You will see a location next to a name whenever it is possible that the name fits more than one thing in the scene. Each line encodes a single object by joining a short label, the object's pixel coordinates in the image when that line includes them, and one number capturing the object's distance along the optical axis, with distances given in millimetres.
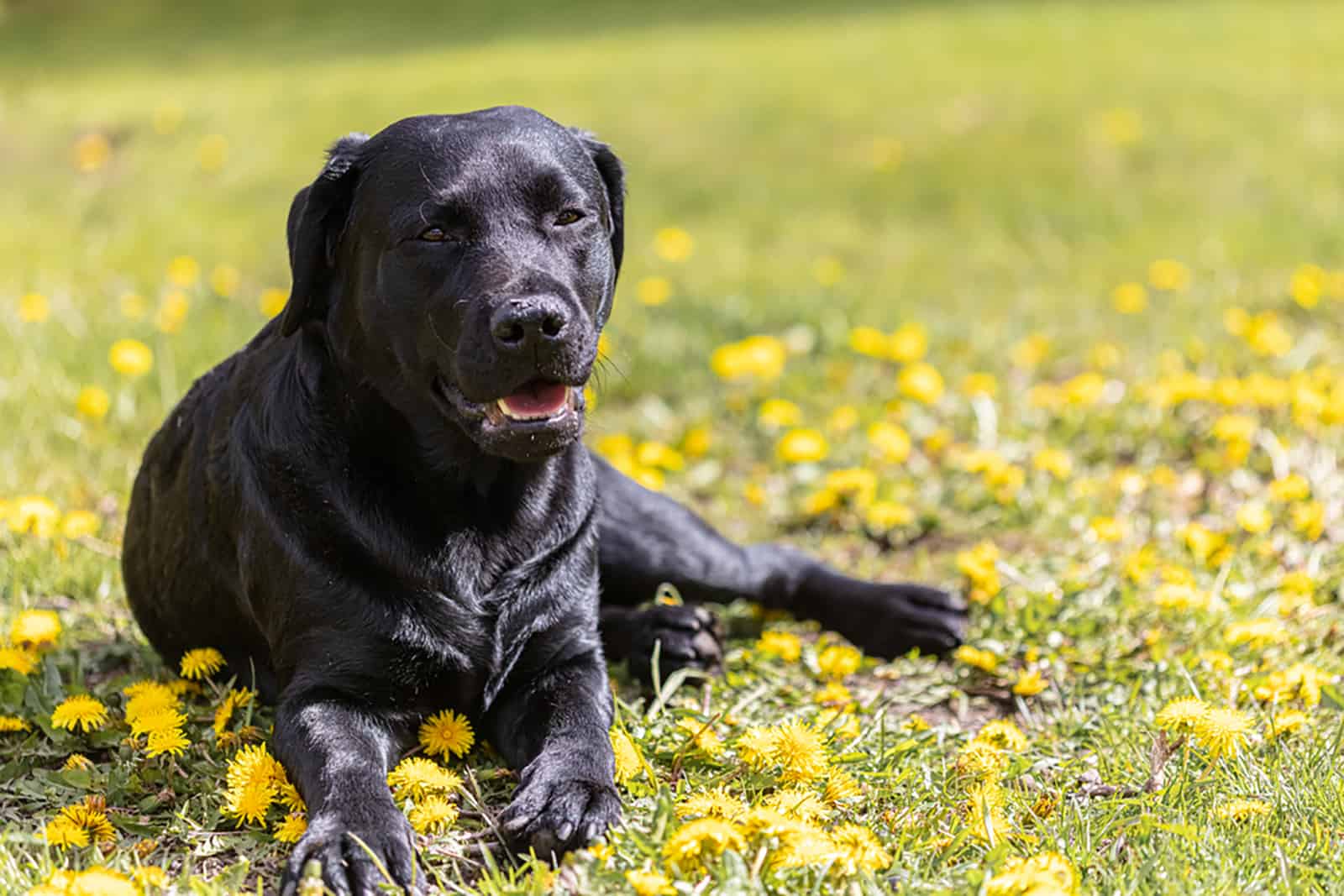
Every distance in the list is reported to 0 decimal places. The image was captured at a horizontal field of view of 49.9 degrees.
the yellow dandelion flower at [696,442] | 5203
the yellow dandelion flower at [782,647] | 3416
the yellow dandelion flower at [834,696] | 3242
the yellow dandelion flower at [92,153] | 8820
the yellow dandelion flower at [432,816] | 2562
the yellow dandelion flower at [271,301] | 5555
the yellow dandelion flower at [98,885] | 2051
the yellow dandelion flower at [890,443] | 4625
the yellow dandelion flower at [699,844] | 2189
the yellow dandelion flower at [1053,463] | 4430
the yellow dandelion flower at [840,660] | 3314
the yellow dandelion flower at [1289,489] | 4031
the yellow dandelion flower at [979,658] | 3385
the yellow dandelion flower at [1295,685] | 2967
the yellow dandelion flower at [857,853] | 2234
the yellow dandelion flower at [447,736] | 2809
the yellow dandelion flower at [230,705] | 2920
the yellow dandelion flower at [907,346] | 5383
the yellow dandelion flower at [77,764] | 2827
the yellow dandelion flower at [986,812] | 2477
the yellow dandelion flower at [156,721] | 2727
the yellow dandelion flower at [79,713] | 2822
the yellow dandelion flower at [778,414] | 5000
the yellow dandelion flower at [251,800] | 2562
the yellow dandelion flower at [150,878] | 2236
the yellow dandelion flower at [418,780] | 2619
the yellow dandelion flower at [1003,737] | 2869
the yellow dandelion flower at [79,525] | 3865
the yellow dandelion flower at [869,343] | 5328
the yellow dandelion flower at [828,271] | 7020
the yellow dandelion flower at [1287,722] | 2838
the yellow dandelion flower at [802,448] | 4492
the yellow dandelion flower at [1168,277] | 6621
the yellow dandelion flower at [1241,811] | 2529
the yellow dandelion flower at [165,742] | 2689
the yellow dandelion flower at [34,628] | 3166
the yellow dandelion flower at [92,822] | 2541
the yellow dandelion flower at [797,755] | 2605
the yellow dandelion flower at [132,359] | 4637
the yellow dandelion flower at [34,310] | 5668
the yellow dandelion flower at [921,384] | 4965
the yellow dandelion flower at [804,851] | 2189
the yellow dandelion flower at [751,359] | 5219
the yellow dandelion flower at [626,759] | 2707
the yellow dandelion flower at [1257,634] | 3197
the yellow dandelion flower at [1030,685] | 3270
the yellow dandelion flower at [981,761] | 2727
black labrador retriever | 2664
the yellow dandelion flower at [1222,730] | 2568
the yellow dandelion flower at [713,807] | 2406
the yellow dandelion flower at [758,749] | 2605
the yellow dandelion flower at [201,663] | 3035
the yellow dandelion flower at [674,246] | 7125
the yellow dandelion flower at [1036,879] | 2135
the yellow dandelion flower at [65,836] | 2455
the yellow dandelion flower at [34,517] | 3623
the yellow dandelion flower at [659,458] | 4570
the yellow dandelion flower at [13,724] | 2949
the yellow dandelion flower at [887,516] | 4242
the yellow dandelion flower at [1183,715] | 2588
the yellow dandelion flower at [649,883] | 2156
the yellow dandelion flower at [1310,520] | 3873
